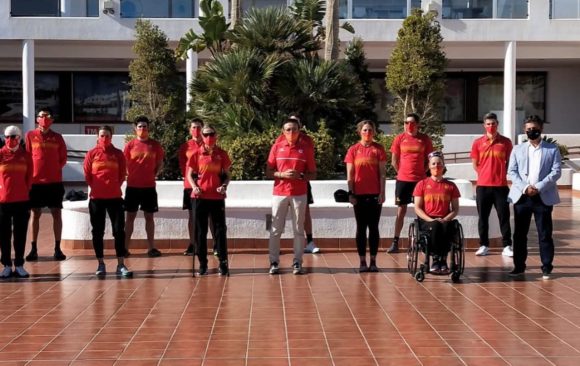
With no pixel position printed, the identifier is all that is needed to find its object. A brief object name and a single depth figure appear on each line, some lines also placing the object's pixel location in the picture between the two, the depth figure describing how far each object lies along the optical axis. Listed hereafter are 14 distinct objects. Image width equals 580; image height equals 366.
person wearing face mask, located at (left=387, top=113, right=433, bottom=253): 11.99
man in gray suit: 10.24
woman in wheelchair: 9.97
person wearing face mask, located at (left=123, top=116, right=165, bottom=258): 11.95
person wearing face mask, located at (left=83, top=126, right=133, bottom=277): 10.52
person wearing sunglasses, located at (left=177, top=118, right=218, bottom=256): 11.82
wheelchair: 9.95
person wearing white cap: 10.48
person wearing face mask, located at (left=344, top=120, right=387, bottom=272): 10.81
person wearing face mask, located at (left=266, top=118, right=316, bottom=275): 10.57
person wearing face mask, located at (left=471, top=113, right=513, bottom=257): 11.98
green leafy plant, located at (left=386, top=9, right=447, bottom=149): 17.33
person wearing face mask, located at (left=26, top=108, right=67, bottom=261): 11.77
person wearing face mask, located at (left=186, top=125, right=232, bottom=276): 10.58
